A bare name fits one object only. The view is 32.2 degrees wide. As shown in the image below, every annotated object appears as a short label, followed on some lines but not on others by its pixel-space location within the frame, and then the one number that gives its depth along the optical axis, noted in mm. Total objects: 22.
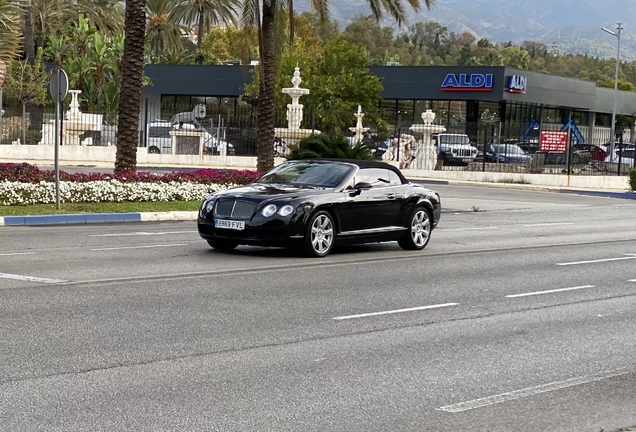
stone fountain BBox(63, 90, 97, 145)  50406
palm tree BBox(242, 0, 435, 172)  29078
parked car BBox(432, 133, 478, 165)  48219
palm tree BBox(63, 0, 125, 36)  72562
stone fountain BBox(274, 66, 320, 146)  47375
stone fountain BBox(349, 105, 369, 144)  51844
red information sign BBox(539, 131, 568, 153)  44969
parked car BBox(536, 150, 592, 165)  45812
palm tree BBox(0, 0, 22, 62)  23312
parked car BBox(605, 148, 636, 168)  48738
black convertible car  14820
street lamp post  68000
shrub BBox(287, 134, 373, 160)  27031
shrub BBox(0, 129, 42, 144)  50125
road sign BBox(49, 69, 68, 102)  21359
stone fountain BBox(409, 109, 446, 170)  47812
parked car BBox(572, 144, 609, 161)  48844
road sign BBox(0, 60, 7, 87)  24462
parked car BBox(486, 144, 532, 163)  47000
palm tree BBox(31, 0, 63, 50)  61125
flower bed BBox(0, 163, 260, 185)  23641
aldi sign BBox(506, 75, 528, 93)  67500
